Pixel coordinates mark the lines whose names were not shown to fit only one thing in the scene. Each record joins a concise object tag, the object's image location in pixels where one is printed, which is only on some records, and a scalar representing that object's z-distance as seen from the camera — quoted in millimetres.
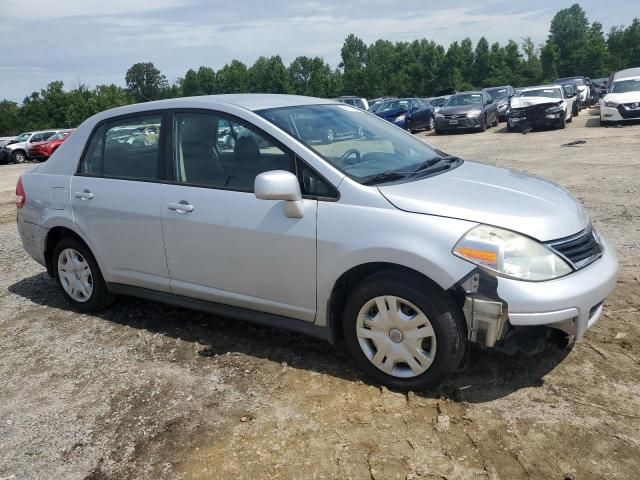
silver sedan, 3059
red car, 28562
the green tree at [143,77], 104938
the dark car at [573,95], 24125
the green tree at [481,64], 62969
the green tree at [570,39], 62281
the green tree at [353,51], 106875
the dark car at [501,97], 25172
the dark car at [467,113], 22141
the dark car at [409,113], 24642
